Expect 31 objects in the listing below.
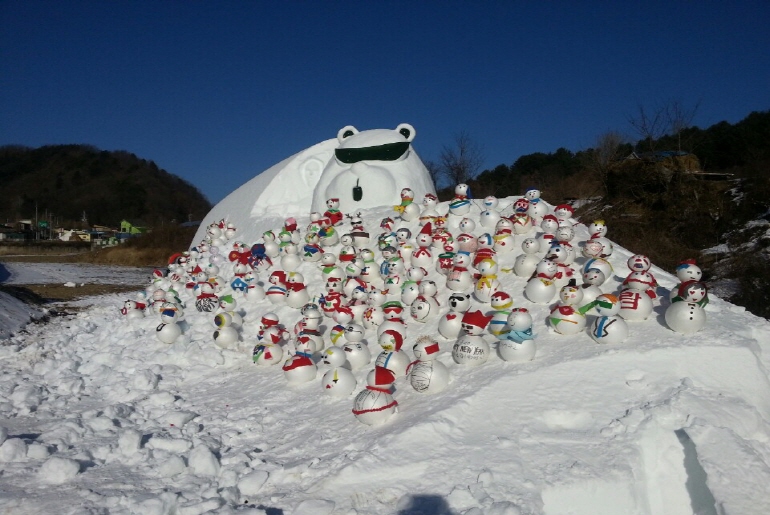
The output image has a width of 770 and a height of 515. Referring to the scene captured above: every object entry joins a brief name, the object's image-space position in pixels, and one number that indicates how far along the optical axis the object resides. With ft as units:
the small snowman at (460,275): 24.57
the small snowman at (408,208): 31.81
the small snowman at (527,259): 24.39
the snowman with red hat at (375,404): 16.33
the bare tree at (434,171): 102.26
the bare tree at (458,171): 92.22
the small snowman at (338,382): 18.81
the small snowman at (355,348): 20.95
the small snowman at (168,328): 27.76
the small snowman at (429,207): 32.15
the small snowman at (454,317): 21.53
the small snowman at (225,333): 26.08
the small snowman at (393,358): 19.07
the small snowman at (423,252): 27.71
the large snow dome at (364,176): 40.57
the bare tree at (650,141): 68.08
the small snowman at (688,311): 18.22
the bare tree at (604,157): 72.26
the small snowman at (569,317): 19.49
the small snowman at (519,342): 18.28
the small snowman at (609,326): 18.20
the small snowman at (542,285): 22.39
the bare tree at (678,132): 67.06
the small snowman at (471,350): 18.62
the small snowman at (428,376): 17.60
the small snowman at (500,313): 20.04
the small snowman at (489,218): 27.96
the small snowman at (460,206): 30.09
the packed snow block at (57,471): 14.53
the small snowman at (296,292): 28.30
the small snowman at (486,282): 23.32
